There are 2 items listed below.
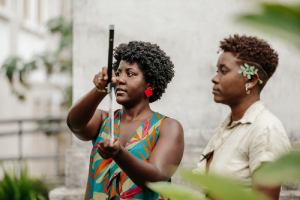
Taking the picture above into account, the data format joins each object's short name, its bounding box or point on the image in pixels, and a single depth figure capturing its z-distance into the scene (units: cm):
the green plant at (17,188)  446
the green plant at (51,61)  794
